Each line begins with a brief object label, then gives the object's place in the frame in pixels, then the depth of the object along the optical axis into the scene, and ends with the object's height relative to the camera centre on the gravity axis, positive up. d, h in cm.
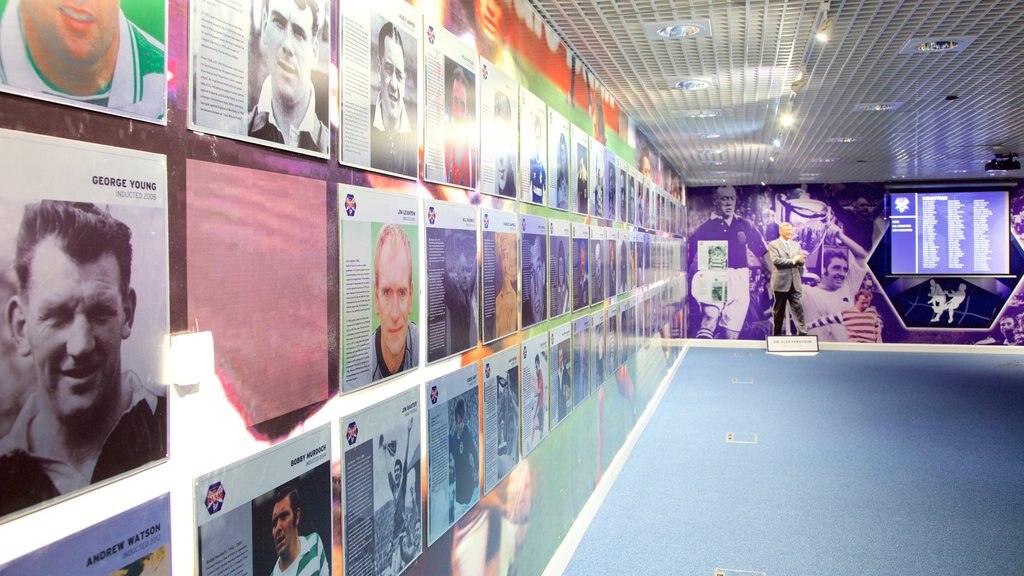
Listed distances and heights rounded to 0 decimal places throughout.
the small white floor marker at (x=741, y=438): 522 -127
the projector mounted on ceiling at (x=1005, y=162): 691 +103
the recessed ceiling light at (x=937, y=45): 322 +104
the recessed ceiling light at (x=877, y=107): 469 +108
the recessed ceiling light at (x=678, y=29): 300 +104
